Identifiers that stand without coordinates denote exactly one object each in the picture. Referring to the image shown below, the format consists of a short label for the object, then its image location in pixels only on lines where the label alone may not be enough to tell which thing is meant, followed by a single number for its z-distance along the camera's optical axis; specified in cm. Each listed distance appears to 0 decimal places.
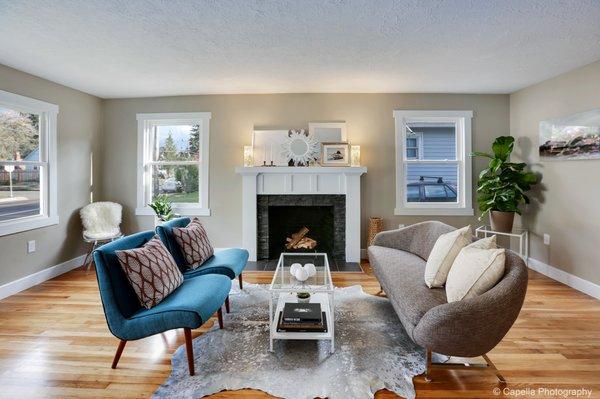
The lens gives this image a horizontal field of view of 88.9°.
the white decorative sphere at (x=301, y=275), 245
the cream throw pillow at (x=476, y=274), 178
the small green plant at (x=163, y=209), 430
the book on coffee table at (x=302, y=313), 212
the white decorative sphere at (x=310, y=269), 251
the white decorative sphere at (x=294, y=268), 252
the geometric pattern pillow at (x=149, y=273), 192
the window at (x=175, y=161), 456
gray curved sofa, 164
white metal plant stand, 403
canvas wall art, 317
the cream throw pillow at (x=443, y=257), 220
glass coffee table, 209
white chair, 391
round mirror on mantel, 439
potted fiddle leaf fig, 381
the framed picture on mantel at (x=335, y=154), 435
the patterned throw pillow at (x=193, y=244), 272
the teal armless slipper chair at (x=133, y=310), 183
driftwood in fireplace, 457
